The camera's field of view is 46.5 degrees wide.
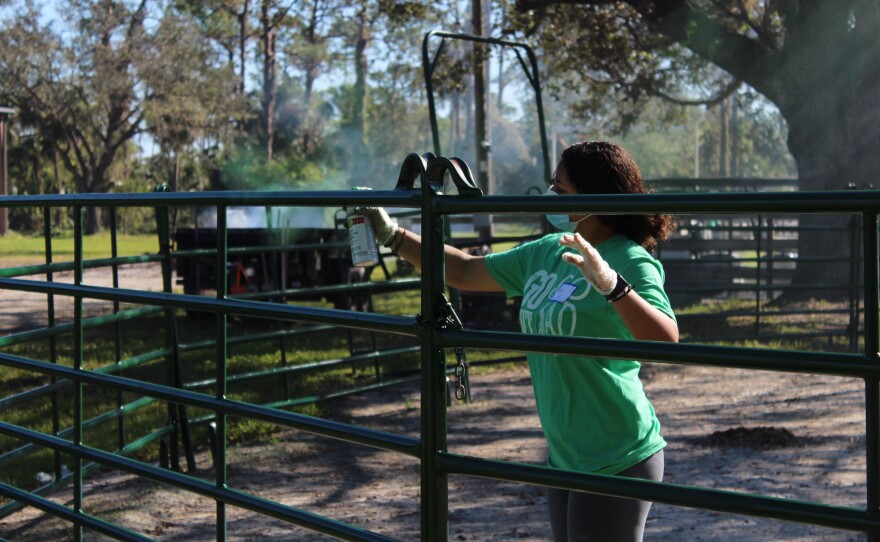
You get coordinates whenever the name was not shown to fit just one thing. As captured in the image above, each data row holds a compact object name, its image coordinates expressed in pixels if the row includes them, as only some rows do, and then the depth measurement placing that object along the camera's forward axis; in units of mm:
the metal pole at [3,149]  33906
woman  2588
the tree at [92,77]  40562
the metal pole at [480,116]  14203
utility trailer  12383
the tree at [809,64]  13547
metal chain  2391
